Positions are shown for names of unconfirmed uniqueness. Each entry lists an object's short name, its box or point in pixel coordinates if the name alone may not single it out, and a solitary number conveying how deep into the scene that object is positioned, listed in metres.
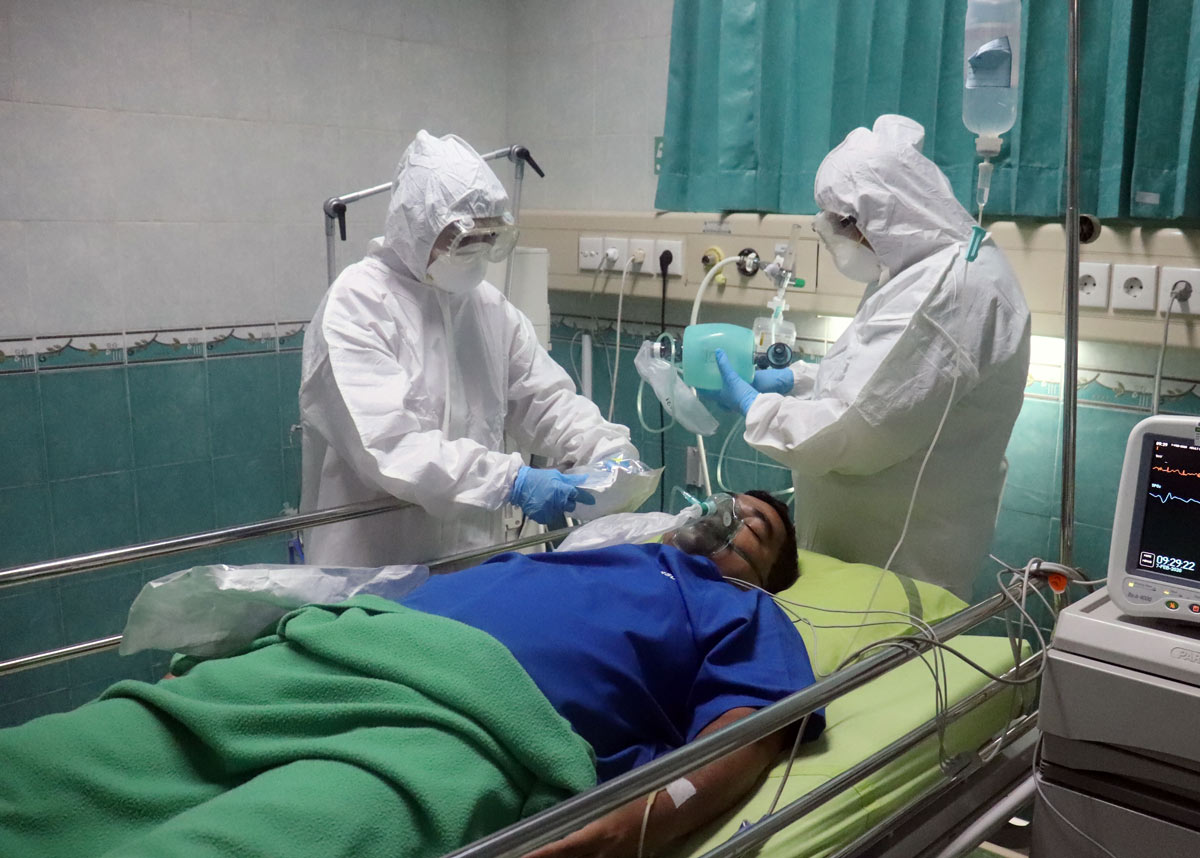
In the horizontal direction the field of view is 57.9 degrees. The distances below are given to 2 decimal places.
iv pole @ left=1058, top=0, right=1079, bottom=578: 1.71
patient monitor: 1.44
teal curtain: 2.39
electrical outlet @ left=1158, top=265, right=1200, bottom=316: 2.33
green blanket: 1.28
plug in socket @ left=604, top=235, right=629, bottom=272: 3.51
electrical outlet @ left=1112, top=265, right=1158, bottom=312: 2.40
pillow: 2.06
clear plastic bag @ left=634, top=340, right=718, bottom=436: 2.72
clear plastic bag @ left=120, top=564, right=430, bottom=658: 1.76
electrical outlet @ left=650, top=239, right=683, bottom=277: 3.36
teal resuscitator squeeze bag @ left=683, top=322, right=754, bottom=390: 2.65
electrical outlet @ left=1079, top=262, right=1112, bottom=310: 2.47
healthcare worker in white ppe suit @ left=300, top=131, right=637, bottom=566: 2.23
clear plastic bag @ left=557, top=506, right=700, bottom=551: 2.15
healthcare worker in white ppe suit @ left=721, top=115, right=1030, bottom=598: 2.22
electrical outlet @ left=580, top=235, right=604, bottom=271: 3.60
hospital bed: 1.36
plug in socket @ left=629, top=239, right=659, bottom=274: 3.43
